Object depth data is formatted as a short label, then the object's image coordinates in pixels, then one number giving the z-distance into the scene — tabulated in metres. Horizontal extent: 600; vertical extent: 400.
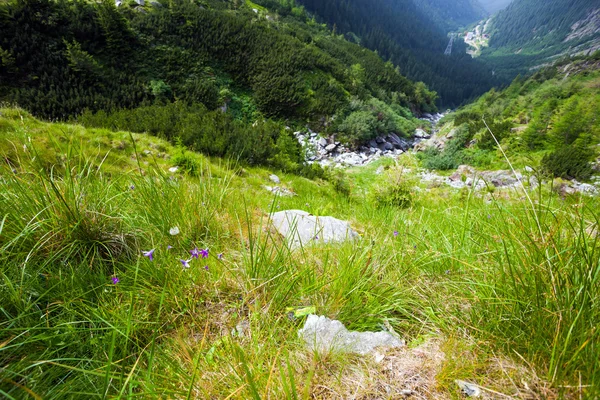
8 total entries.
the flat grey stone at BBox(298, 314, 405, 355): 0.96
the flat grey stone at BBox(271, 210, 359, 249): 1.97
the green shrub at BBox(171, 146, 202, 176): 5.80
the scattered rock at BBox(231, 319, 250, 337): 1.04
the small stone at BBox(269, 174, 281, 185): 7.68
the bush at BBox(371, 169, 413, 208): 4.88
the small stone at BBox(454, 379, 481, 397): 0.75
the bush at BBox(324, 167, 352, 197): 8.35
